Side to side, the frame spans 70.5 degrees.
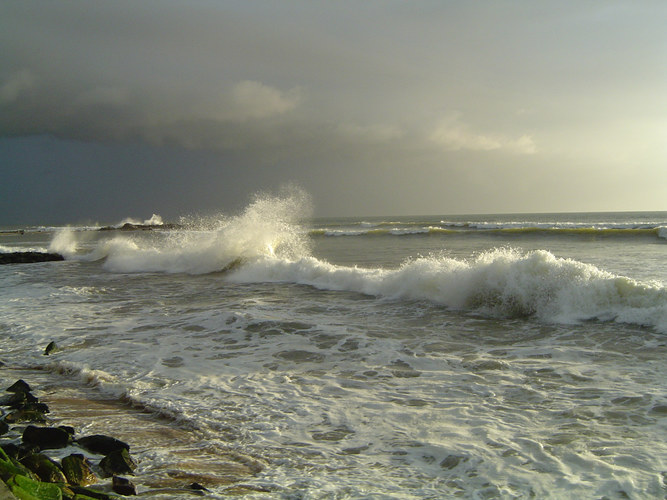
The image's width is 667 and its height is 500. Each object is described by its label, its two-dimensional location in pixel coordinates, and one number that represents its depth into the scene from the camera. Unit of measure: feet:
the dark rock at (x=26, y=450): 11.09
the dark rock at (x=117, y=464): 11.03
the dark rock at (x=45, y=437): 12.26
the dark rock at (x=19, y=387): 16.54
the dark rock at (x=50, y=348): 22.90
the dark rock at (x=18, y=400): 15.25
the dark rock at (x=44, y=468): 10.13
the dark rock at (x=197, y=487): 10.27
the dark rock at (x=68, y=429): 12.85
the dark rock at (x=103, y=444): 12.02
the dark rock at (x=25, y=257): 78.41
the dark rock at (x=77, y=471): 10.43
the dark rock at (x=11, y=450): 11.05
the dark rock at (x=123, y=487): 10.03
